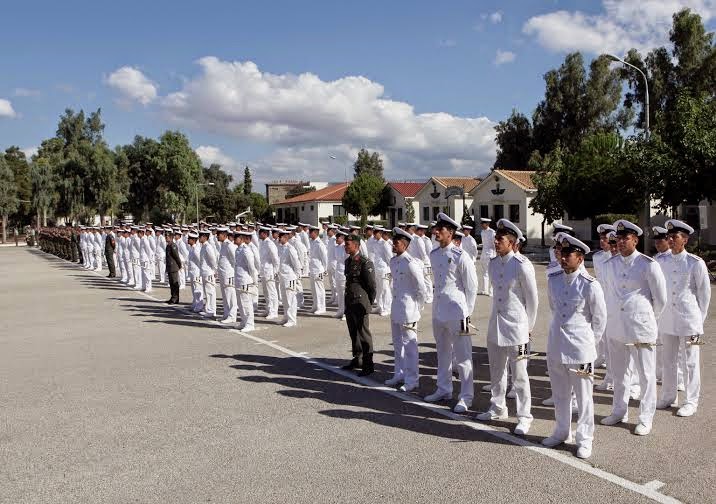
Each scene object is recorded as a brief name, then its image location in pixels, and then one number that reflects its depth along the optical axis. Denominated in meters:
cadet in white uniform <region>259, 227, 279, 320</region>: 12.81
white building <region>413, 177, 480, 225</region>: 49.62
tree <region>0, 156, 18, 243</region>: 64.88
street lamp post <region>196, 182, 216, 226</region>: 58.76
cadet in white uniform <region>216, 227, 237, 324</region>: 12.70
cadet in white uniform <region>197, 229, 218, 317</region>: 13.97
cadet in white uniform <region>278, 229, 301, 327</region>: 12.43
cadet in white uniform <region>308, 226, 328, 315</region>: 14.09
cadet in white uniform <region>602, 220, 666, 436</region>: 6.04
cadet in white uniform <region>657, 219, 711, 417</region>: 6.44
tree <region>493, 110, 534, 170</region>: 60.91
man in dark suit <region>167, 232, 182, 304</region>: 16.23
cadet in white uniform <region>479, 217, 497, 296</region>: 17.05
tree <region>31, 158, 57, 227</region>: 64.88
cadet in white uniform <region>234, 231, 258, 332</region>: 11.88
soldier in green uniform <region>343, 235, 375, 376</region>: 8.25
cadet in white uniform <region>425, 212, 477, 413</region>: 6.73
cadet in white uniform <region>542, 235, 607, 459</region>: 5.34
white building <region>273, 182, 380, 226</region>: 66.94
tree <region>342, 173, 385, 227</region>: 56.38
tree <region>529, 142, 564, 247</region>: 34.16
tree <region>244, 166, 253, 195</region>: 127.98
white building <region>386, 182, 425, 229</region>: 56.30
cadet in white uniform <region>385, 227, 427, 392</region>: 7.54
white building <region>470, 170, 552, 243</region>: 43.00
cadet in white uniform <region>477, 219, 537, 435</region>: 5.97
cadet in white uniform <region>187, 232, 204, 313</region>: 14.62
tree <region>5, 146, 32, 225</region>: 76.44
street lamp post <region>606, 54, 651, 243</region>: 24.22
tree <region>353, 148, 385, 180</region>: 97.88
